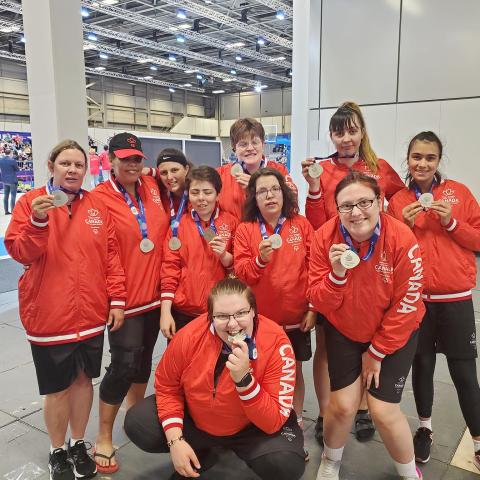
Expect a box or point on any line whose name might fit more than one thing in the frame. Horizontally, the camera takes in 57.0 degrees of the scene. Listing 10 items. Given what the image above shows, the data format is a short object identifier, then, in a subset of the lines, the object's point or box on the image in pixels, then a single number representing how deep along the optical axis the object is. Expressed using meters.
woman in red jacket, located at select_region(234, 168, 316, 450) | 2.39
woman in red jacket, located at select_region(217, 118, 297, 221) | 2.71
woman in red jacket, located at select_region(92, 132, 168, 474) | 2.49
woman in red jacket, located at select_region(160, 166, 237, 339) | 2.50
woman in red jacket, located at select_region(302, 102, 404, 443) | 2.55
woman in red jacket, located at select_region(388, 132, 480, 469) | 2.32
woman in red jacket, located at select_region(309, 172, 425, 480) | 2.01
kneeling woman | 1.95
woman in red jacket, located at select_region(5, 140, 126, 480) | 2.17
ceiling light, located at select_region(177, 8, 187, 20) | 14.21
